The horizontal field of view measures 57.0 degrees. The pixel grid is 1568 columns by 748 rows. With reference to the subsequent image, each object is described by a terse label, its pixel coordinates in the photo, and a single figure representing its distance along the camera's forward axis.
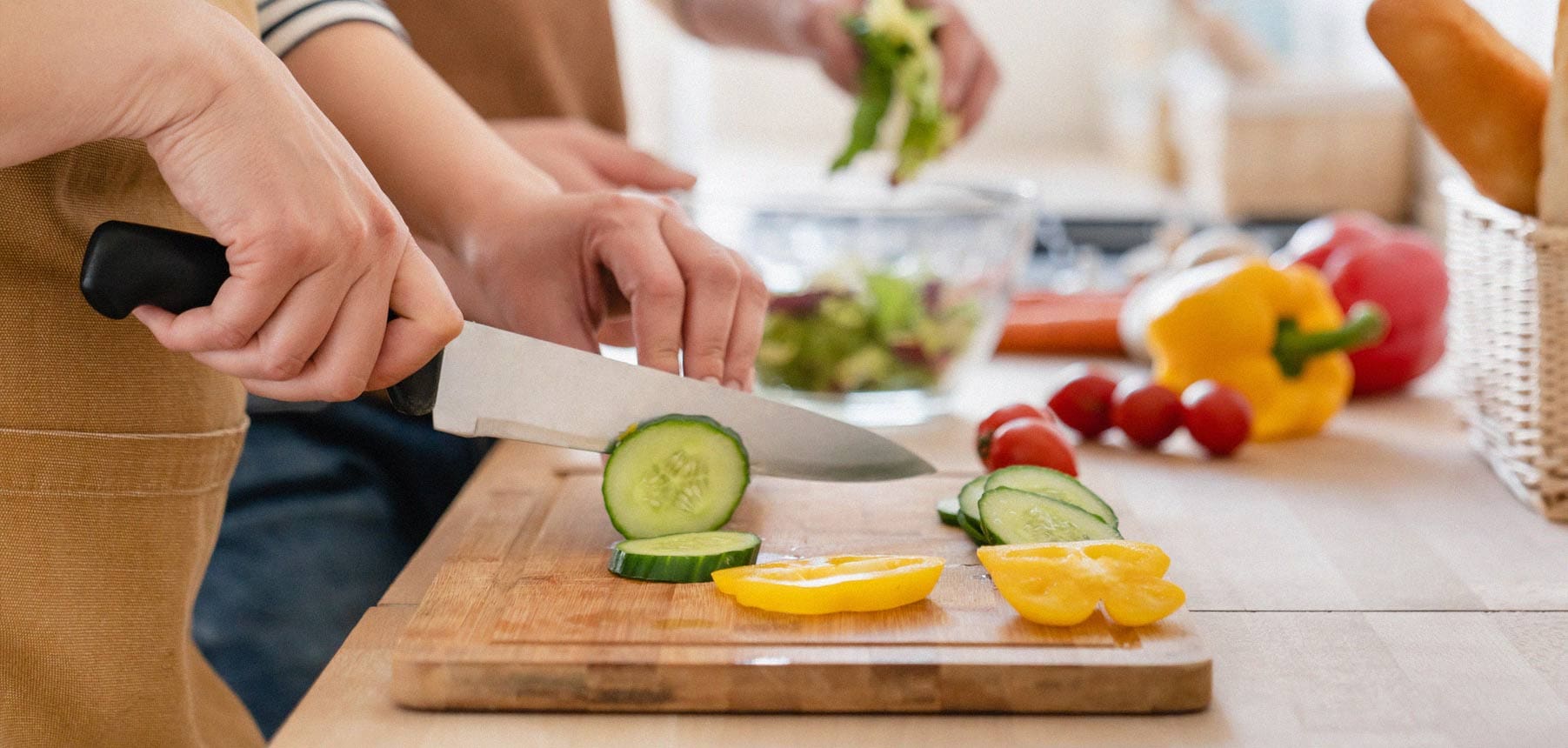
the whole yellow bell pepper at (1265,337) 1.63
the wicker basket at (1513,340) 1.22
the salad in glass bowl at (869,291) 1.64
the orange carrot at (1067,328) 2.00
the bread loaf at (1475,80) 1.21
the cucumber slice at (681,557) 0.99
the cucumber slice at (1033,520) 1.04
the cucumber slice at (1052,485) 1.08
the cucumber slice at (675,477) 1.09
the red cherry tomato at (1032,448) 1.27
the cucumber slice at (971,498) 1.09
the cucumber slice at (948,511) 1.15
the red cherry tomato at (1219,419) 1.50
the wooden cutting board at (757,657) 0.85
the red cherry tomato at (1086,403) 1.57
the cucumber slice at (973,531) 1.08
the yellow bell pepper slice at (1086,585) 0.90
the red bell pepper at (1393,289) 1.79
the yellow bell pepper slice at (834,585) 0.92
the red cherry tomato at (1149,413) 1.53
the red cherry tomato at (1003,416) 1.35
